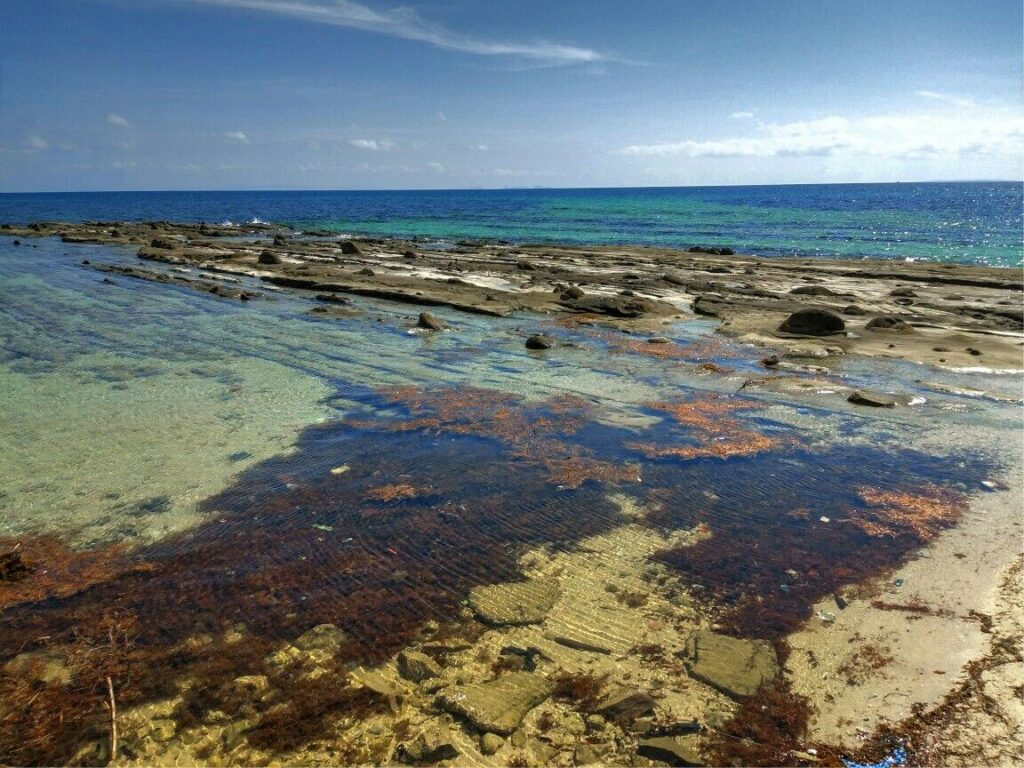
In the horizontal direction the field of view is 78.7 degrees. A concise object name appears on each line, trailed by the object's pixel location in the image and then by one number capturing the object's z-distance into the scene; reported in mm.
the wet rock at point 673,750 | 3070
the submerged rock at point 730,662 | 3566
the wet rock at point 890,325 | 13852
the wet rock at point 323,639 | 3822
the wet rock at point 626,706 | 3326
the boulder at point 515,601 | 4133
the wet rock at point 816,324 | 13688
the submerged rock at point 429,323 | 14227
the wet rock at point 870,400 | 8672
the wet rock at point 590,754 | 3074
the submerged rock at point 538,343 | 12328
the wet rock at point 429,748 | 3082
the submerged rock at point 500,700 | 3291
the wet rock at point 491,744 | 3135
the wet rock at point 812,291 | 18917
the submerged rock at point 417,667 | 3605
